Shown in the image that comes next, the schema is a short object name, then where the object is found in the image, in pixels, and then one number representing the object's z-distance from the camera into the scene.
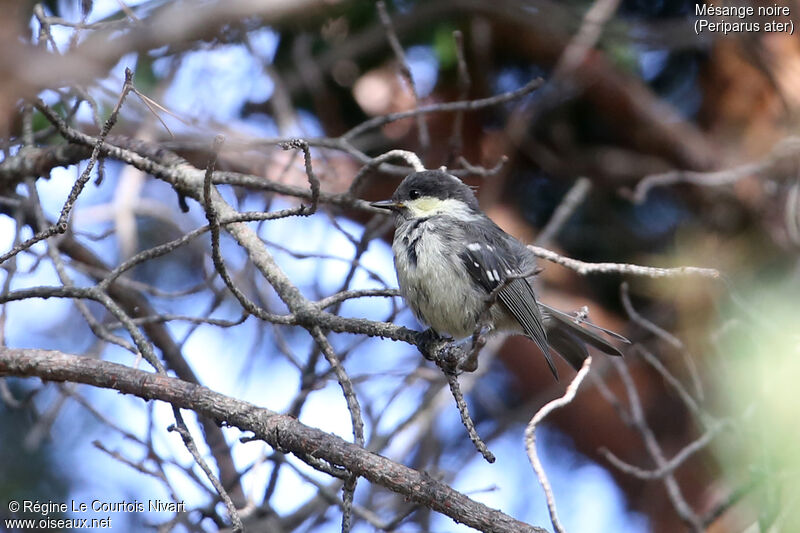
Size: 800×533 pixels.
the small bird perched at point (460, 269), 6.44
